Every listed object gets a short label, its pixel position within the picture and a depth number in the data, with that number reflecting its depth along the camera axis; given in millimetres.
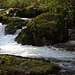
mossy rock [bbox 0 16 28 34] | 12648
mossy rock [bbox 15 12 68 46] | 9148
